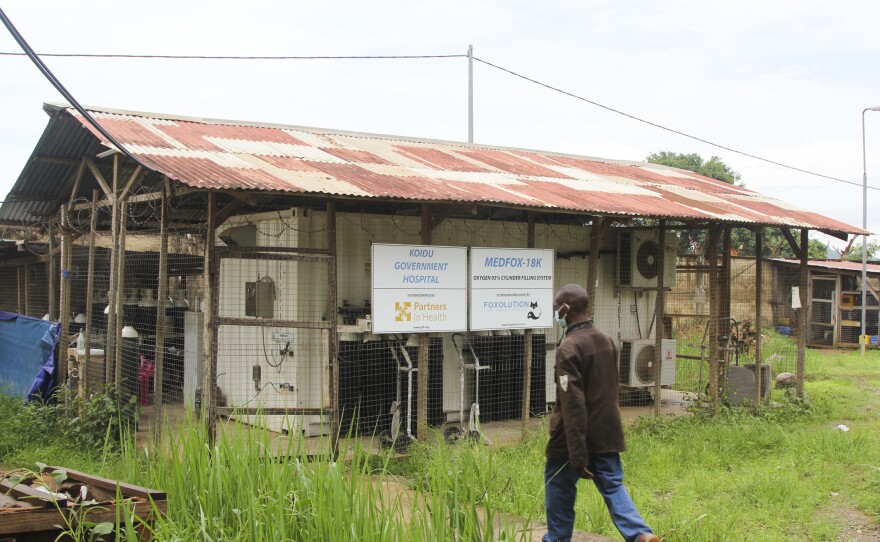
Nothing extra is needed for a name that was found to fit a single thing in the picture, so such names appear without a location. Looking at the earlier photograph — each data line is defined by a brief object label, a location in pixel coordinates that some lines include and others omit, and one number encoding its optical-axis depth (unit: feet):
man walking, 16.44
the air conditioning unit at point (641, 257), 38.60
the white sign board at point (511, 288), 30.01
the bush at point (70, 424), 29.01
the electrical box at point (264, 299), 31.73
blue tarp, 35.47
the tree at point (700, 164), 107.14
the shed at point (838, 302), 71.82
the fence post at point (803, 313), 40.27
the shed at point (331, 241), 27.22
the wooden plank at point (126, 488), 15.35
